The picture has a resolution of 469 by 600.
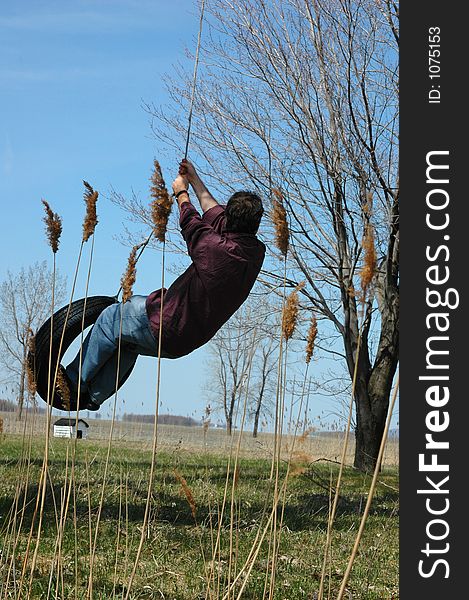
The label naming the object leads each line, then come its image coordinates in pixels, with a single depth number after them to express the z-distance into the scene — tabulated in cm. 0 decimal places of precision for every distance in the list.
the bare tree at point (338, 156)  1191
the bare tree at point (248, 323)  1370
